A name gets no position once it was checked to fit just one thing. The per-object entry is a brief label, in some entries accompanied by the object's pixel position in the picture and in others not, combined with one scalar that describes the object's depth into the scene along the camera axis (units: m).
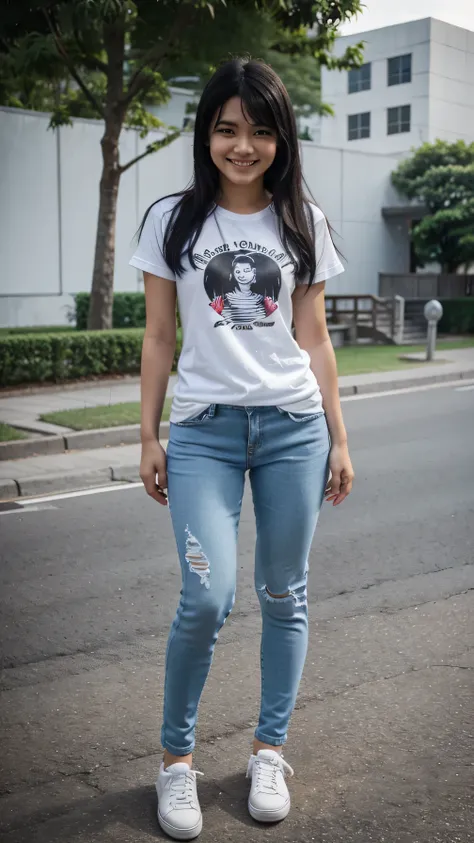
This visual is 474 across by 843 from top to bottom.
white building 47.47
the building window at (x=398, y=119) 49.40
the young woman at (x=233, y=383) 2.79
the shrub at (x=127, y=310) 20.00
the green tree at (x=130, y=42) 15.14
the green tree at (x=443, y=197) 28.50
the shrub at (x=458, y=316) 25.94
